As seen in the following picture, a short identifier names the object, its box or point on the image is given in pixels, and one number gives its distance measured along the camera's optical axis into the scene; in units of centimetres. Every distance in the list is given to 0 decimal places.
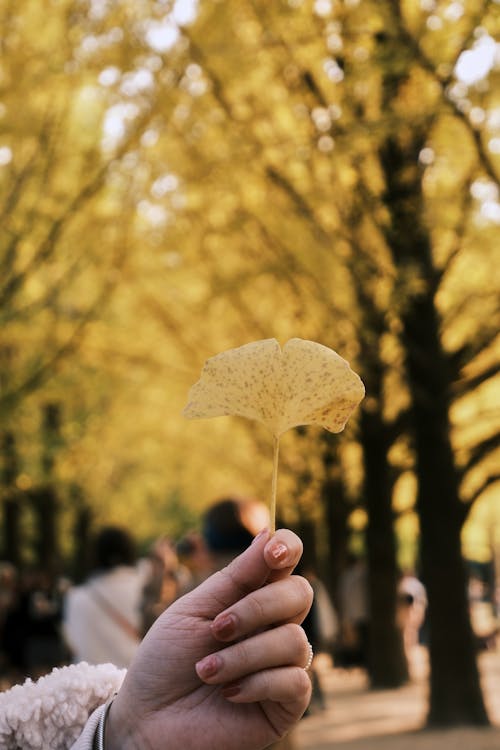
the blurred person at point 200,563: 423
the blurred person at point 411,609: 1638
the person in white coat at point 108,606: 513
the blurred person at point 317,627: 549
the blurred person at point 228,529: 405
